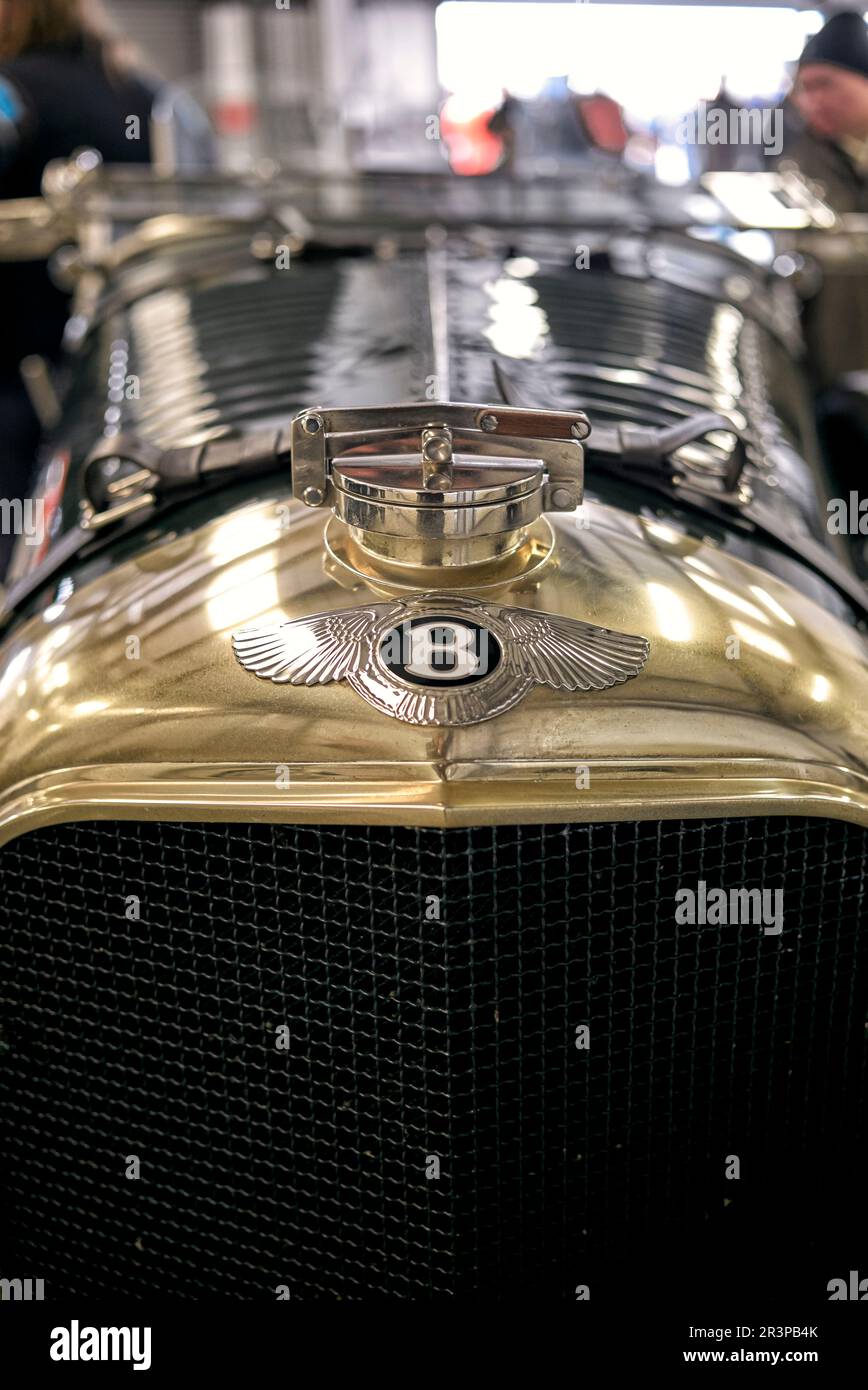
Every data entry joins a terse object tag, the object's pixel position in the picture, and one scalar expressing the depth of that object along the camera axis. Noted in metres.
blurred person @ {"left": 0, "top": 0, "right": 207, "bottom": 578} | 2.90
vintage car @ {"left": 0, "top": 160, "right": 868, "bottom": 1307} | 1.15
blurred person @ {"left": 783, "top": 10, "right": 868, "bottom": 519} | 2.15
